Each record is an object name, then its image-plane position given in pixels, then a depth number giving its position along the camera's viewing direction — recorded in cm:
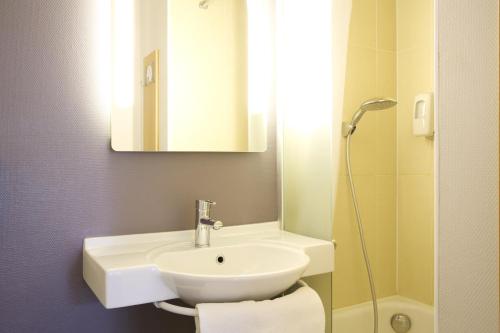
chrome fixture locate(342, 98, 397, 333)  167
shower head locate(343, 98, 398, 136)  166
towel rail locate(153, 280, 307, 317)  117
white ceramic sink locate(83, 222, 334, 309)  112
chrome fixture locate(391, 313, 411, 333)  188
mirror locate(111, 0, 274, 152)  150
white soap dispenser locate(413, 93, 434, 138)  182
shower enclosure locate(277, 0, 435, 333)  162
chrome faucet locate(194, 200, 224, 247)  147
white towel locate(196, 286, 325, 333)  110
